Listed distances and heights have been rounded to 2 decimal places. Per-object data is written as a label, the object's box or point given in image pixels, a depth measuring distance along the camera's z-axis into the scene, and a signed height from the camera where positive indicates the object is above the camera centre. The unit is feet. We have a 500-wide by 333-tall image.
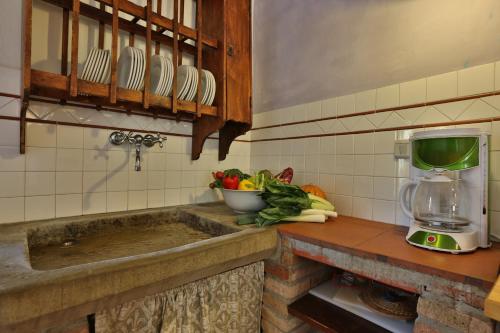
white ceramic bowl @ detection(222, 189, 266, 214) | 4.08 -0.57
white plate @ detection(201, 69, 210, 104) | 4.51 +1.43
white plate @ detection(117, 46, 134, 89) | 3.66 +1.46
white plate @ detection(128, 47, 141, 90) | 3.67 +1.39
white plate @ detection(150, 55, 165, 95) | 3.92 +1.44
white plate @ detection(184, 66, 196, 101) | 4.27 +1.35
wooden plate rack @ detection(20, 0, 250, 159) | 3.02 +1.48
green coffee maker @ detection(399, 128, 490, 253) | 2.61 -0.24
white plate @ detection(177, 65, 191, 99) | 4.22 +1.41
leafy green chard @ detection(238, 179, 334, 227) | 3.62 -0.56
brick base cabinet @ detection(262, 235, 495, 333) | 2.01 -1.18
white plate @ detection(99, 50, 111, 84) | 3.50 +1.33
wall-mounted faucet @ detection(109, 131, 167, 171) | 4.04 +0.40
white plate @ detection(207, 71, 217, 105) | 4.54 +1.37
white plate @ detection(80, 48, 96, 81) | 3.41 +1.35
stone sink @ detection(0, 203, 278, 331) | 1.77 -0.98
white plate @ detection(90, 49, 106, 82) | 3.45 +1.33
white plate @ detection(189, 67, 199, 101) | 4.29 +1.36
